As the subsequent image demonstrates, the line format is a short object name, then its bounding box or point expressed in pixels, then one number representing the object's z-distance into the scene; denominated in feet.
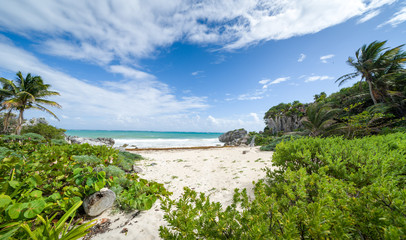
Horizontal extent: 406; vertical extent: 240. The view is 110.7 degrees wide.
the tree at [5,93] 44.16
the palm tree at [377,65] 40.35
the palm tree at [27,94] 44.50
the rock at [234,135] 114.11
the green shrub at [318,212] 3.80
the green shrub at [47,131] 45.73
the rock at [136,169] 20.83
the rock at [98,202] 9.25
